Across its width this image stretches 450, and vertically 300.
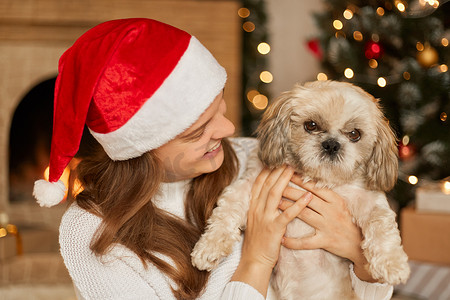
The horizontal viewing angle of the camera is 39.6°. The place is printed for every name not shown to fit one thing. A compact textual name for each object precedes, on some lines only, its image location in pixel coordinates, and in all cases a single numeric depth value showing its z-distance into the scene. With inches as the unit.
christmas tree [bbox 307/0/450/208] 57.1
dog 32.8
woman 30.6
